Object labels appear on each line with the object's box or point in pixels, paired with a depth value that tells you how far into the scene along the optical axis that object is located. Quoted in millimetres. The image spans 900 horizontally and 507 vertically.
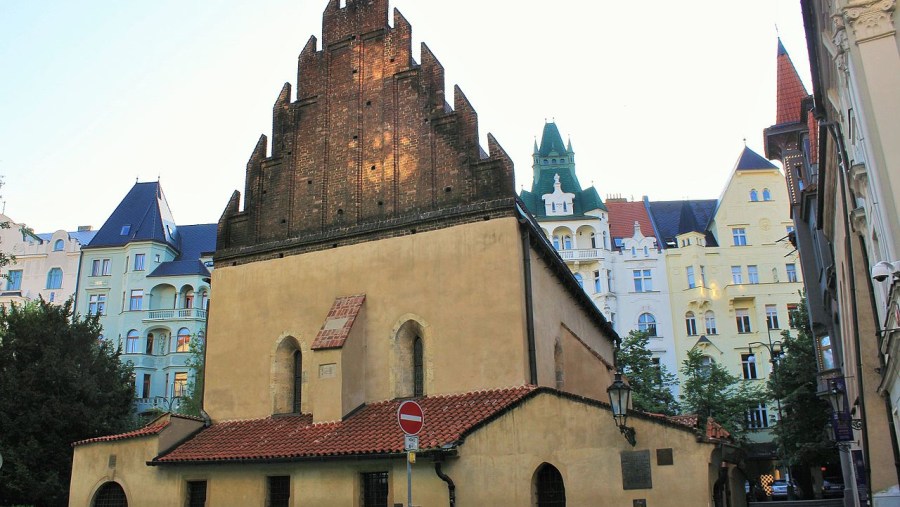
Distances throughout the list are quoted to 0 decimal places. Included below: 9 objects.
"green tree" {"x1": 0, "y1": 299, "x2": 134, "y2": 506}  28484
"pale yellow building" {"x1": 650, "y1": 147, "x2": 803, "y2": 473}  51531
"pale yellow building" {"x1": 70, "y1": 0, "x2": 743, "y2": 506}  14461
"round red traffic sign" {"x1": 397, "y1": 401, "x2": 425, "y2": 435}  11531
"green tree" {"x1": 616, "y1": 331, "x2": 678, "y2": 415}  41394
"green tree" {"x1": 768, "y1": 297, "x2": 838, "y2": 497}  34062
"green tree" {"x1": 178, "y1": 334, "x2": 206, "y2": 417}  39812
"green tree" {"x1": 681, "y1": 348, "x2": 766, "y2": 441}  42375
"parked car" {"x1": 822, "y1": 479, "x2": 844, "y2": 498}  39538
